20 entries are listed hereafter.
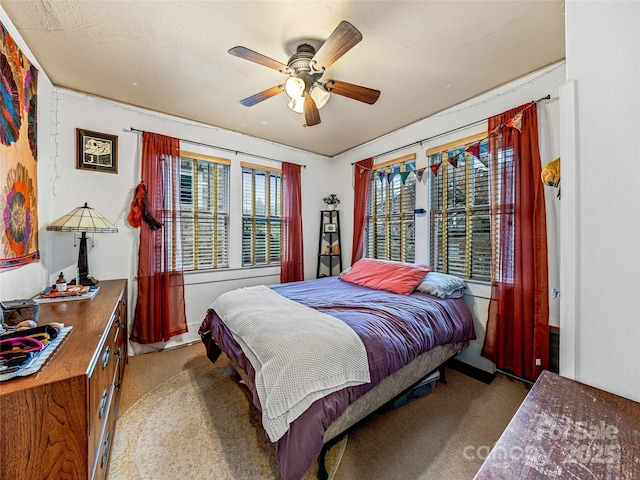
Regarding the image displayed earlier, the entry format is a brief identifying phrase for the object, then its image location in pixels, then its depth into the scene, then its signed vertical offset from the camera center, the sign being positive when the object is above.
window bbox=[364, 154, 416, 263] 3.10 +0.34
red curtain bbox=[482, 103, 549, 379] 2.01 -0.13
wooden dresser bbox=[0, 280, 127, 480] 0.75 -0.56
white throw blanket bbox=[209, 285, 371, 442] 1.20 -0.63
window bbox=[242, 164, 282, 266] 3.46 +0.36
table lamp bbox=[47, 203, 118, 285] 2.00 +0.12
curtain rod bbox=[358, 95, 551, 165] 2.08 +1.12
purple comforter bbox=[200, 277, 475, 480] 1.16 -0.68
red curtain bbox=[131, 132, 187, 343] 2.65 -0.16
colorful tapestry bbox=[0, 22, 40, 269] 1.46 +0.55
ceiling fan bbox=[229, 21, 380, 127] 1.43 +1.10
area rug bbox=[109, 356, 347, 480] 1.40 -1.24
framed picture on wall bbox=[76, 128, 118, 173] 2.42 +0.88
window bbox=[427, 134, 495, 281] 2.46 +0.28
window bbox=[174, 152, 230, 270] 3.01 +0.36
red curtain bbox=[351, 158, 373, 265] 3.54 +0.53
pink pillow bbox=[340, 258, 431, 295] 2.51 -0.40
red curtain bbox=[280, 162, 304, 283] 3.68 +0.19
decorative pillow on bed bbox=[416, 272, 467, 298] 2.36 -0.46
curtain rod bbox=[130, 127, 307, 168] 2.68 +1.15
